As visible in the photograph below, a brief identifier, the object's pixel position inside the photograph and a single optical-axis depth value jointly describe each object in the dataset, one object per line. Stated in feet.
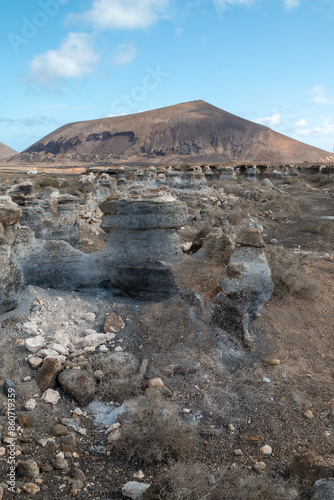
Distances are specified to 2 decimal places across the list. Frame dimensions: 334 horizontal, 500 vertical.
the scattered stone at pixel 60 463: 8.81
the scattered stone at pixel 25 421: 9.93
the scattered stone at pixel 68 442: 9.44
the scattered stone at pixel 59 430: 9.89
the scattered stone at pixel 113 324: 14.65
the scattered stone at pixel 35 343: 12.70
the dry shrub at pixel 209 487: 7.72
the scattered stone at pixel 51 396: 10.97
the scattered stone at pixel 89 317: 15.08
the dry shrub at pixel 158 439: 9.30
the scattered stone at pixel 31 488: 7.94
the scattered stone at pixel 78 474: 8.57
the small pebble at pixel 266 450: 9.96
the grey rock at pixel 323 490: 7.42
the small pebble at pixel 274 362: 13.78
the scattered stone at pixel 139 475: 8.85
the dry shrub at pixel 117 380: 11.60
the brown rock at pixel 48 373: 11.46
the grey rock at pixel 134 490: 8.02
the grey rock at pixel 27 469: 8.40
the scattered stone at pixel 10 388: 10.81
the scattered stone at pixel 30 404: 10.52
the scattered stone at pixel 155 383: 12.09
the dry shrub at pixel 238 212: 41.82
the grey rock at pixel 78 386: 11.27
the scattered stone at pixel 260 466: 9.36
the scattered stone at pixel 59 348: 12.78
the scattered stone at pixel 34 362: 12.03
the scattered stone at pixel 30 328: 13.53
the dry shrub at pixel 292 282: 18.80
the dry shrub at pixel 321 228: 38.23
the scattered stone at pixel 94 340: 13.69
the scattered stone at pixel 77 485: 8.25
